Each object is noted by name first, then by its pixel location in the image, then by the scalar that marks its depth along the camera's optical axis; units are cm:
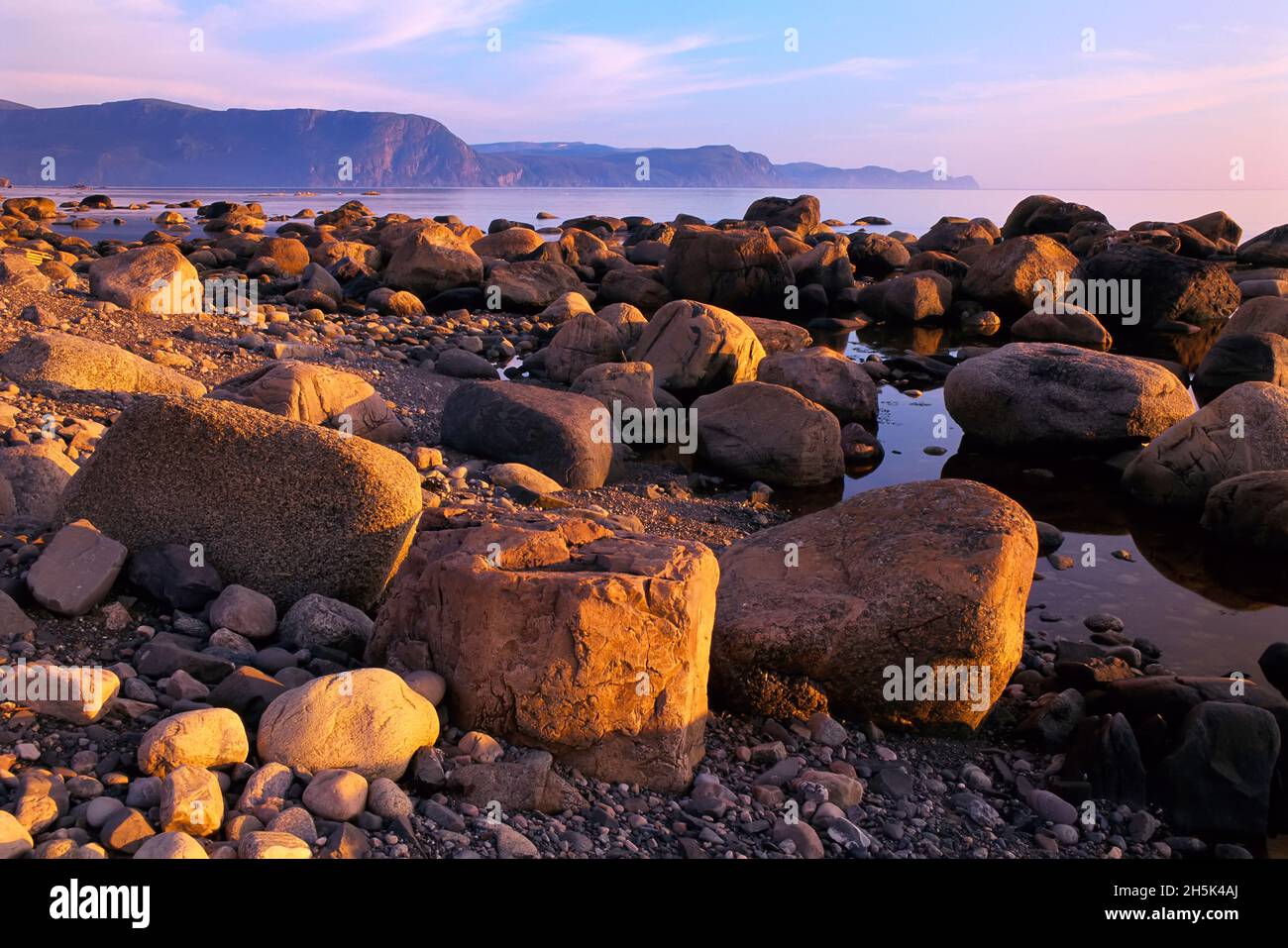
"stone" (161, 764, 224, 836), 341
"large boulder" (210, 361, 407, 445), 891
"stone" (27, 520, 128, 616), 490
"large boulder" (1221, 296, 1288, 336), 1689
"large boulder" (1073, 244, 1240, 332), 2180
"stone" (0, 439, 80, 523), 658
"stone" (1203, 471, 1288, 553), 919
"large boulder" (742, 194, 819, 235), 4094
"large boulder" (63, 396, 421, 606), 550
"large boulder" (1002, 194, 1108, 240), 3588
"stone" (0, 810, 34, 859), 315
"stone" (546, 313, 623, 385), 1459
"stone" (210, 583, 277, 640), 507
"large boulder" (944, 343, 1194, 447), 1194
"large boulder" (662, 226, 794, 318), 2155
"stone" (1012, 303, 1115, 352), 1930
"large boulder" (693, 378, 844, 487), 1063
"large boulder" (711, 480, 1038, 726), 545
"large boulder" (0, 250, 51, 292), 1407
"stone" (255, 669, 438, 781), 389
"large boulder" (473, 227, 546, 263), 2554
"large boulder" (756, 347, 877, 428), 1320
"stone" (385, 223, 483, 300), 2105
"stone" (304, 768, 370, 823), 366
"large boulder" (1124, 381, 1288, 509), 1011
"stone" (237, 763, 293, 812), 362
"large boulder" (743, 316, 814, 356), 1670
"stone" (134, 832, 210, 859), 317
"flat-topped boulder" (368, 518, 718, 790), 430
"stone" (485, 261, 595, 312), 2119
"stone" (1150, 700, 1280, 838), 498
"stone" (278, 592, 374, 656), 508
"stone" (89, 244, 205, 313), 1412
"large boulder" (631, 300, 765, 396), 1384
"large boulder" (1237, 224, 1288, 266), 3038
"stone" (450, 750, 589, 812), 400
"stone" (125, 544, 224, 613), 522
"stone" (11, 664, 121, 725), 402
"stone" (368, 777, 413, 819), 373
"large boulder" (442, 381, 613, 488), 964
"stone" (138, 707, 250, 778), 371
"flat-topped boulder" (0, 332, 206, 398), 927
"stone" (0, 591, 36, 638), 466
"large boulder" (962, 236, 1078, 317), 2214
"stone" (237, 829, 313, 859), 328
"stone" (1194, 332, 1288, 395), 1440
